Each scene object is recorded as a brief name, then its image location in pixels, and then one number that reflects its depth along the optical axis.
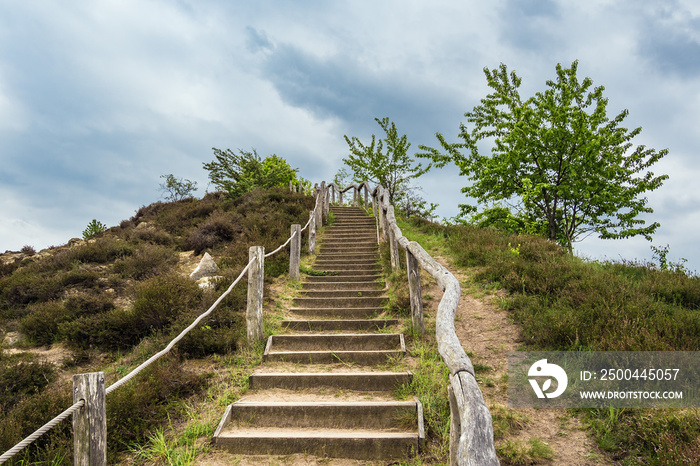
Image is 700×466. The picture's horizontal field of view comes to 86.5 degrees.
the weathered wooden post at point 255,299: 5.62
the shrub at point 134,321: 6.36
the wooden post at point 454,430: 2.51
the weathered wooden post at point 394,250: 8.36
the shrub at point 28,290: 8.69
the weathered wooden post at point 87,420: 2.52
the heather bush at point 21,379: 4.89
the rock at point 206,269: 9.10
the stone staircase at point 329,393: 3.61
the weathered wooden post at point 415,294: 5.61
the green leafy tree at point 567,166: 13.34
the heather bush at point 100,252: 11.02
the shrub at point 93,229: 16.28
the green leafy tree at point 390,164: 24.50
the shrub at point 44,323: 6.81
